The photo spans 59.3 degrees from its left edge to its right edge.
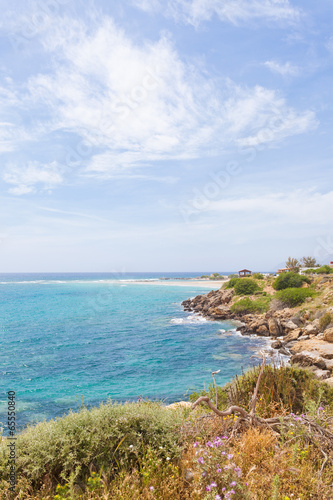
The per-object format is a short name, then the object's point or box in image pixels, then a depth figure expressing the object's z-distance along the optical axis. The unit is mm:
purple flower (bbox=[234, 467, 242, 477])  3054
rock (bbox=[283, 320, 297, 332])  23975
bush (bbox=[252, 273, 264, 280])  51250
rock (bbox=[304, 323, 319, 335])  21172
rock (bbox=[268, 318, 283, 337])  24797
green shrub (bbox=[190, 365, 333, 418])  5960
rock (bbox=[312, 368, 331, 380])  11773
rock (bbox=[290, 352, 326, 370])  13852
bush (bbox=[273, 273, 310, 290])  36188
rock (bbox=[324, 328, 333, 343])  18156
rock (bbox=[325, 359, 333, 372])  13496
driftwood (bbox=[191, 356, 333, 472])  4027
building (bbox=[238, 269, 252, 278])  60712
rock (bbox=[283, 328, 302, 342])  21609
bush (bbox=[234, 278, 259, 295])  39625
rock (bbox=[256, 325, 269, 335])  25594
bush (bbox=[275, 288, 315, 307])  30328
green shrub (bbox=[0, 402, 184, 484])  3512
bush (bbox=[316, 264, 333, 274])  46394
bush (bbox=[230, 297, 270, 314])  32688
